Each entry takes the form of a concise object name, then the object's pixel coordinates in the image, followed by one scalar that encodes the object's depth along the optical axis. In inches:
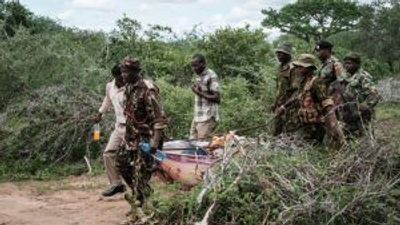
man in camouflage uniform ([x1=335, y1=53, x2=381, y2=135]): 309.3
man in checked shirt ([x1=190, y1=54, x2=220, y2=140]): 345.4
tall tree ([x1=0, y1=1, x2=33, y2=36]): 683.8
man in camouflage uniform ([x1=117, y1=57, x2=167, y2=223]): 266.5
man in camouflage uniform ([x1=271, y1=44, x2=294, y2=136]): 300.2
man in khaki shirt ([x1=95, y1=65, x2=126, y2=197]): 310.9
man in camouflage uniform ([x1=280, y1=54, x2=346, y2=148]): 270.8
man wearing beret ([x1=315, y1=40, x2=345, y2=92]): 307.9
